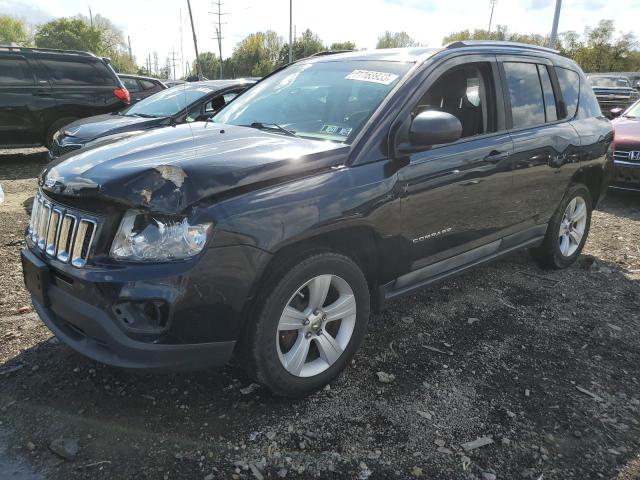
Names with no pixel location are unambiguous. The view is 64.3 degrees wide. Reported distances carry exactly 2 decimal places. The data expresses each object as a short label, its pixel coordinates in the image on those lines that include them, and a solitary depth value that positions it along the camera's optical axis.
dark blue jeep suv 2.16
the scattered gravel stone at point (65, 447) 2.27
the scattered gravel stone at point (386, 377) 2.93
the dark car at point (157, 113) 6.28
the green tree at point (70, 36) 80.56
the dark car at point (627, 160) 7.09
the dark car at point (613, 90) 17.23
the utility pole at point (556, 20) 21.80
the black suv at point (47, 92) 8.65
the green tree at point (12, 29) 90.88
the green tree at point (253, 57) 76.61
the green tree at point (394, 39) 78.55
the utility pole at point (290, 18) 43.13
